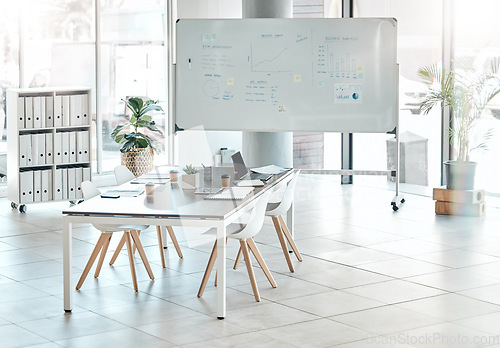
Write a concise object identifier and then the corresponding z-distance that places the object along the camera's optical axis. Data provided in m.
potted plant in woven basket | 10.16
